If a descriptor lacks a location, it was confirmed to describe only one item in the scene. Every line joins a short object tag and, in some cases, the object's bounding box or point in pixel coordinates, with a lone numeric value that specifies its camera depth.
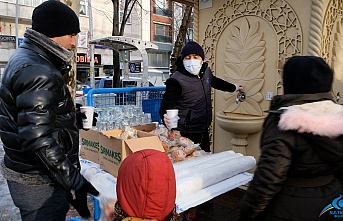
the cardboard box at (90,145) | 2.42
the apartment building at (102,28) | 21.05
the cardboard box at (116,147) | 2.06
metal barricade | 3.45
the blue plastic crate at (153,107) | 4.19
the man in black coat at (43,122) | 1.48
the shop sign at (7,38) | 20.78
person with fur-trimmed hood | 1.46
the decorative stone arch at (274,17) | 3.75
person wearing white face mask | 3.16
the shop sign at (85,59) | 23.31
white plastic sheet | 1.94
